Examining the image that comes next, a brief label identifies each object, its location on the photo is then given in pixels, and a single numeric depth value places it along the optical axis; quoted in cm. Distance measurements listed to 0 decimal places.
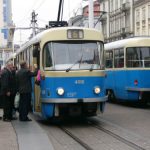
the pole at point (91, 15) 2652
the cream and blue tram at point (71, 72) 1374
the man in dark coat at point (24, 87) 1441
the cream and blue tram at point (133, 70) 1950
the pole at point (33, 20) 5428
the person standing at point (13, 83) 1470
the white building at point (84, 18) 9422
